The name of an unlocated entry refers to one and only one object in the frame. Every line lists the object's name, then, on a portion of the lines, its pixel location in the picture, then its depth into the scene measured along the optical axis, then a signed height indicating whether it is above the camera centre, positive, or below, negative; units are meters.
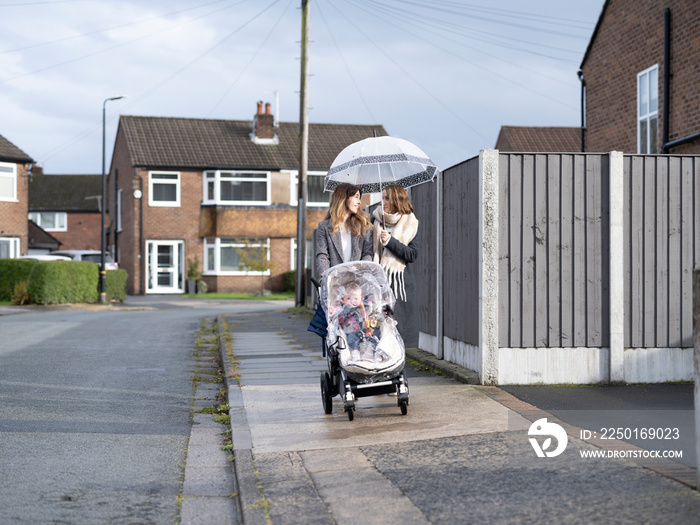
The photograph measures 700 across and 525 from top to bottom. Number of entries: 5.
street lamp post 28.59 +0.68
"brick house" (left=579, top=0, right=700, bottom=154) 14.32 +3.50
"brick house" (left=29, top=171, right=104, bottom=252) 63.19 +3.36
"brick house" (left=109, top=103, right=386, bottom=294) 38.78 +2.39
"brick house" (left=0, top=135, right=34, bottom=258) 35.66 +2.67
